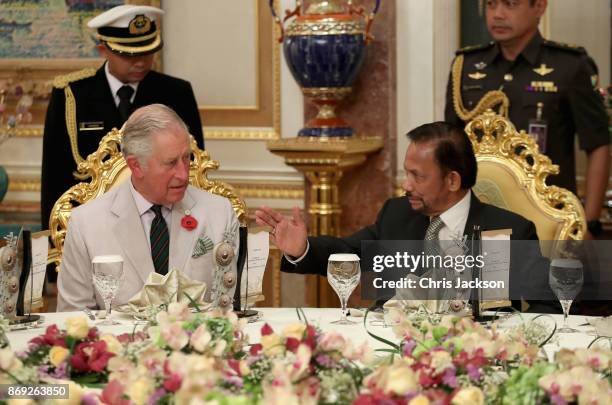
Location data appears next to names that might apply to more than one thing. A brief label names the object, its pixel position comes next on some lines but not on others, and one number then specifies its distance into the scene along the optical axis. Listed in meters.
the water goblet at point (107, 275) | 5.49
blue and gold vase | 9.72
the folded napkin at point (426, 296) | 5.25
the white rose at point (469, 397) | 3.48
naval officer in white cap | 8.99
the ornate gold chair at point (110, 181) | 7.27
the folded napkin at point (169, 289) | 5.58
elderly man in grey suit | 6.43
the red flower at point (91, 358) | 4.18
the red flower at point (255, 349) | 3.99
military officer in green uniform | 8.68
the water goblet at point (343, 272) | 5.47
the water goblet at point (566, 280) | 5.29
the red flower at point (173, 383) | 3.50
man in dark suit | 6.57
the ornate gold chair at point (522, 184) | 7.04
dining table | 5.11
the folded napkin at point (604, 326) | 4.96
